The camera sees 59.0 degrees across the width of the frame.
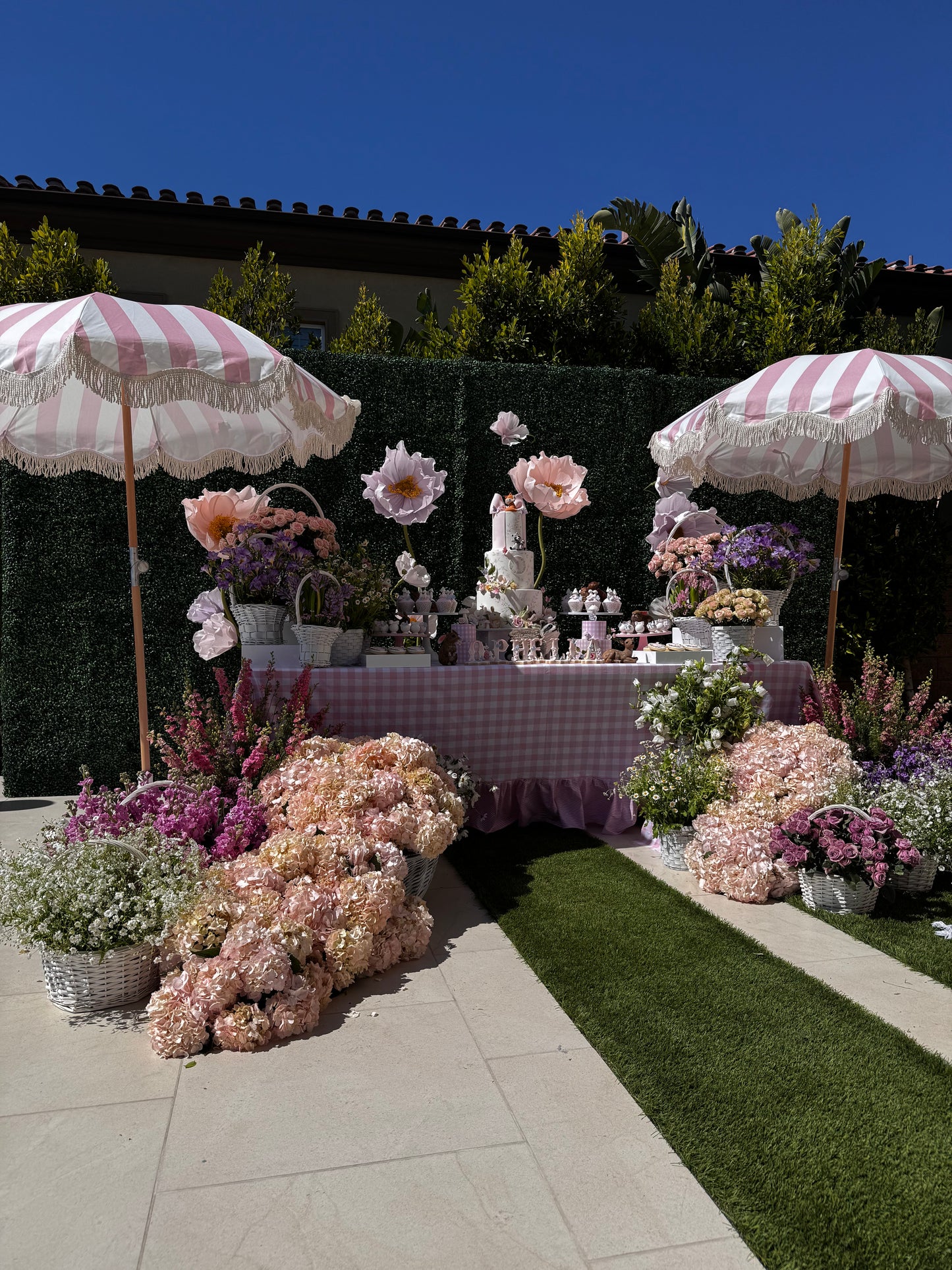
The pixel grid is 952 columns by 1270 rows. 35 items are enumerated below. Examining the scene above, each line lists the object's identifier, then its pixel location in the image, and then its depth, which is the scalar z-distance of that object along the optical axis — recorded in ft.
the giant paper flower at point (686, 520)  19.47
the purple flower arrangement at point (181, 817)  10.61
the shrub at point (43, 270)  19.44
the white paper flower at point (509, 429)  19.07
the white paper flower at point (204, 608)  16.52
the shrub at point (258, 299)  21.07
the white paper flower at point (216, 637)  16.10
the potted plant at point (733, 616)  16.19
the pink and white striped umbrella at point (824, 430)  13.57
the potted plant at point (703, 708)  15.14
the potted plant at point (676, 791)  14.29
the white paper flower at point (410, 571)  16.88
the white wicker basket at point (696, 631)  16.88
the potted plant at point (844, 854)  12.02
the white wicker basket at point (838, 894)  12.14
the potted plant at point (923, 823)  12.78
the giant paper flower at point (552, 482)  17.98
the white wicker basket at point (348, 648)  15.05
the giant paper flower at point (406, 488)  17.67
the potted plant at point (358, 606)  15.12
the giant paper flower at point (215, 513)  15.65
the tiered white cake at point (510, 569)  16.94
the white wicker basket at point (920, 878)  12.80
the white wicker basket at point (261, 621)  14.80
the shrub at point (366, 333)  21.89
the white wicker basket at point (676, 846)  14.26
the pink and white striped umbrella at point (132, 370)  10.35
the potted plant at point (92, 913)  8.98
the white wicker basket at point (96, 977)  9.09
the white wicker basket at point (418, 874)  11.66
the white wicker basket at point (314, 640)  14.40
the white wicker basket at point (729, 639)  16.43
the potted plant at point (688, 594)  17.08
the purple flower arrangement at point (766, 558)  16.84
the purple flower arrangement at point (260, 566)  14.70
